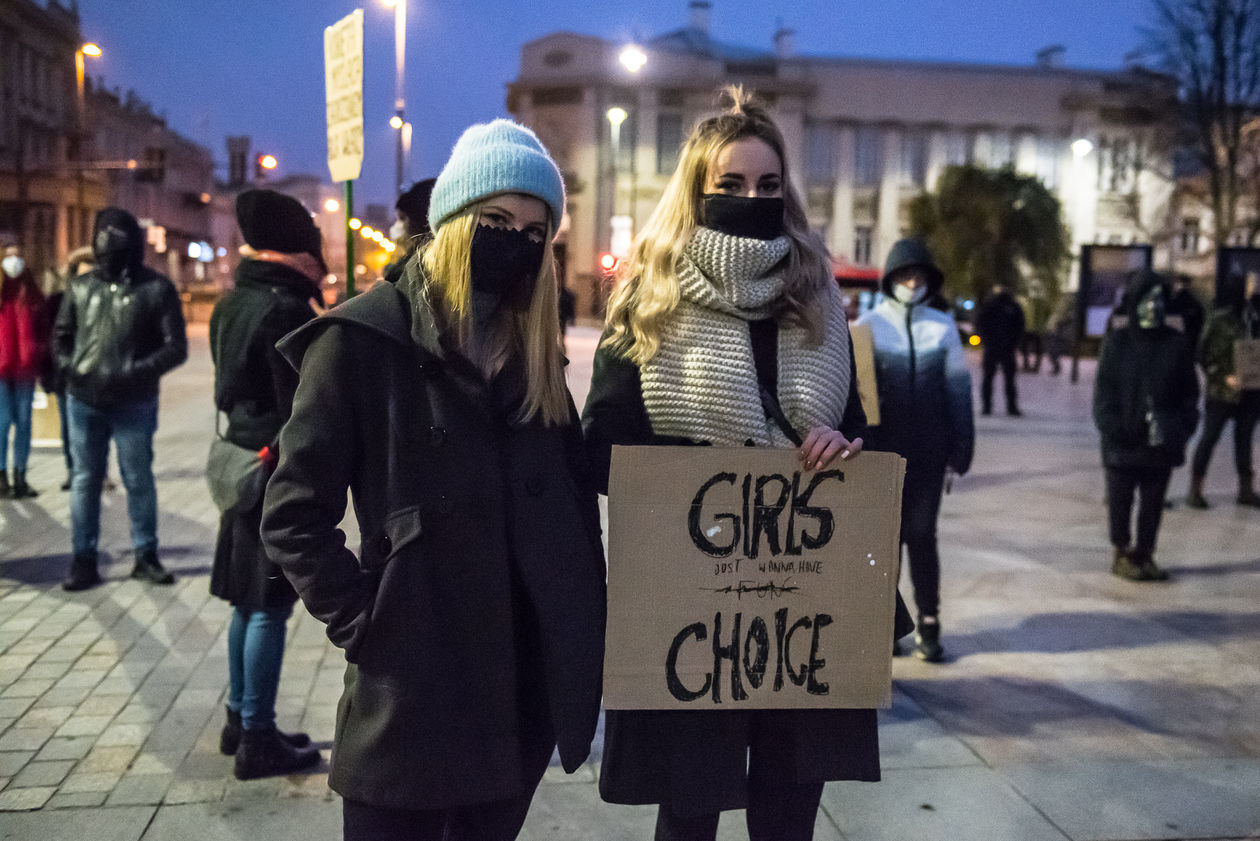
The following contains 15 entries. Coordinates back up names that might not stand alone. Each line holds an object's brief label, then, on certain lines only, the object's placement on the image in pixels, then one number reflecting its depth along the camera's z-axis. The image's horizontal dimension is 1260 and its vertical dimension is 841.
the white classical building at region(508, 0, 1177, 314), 57.53
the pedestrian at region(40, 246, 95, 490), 7.13
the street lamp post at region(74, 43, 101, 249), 32.78
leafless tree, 31.67
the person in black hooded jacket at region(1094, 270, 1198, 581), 6.83
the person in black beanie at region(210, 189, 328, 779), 3.81
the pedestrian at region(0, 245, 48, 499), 8.97
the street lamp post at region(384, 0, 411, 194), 21.00
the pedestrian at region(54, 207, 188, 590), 6.05
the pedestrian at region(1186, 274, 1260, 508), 9.68
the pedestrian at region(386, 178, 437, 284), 4.49
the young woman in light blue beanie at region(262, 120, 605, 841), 2.09
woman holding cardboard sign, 2.41
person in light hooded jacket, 5.29
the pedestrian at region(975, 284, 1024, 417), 17.05
